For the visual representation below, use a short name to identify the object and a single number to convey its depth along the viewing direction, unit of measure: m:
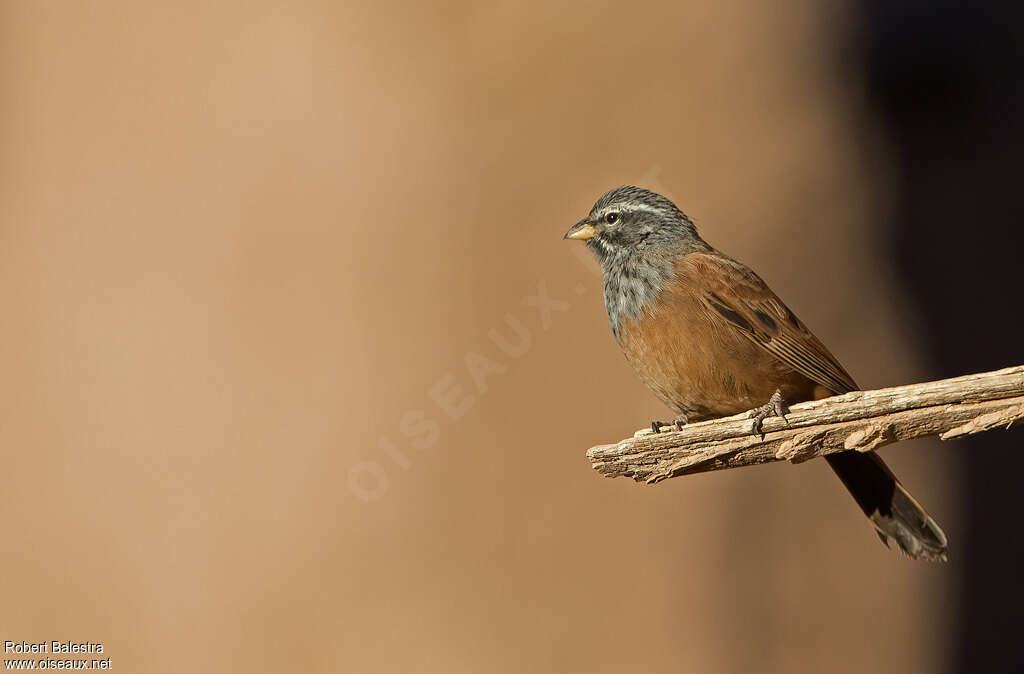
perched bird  9.73
